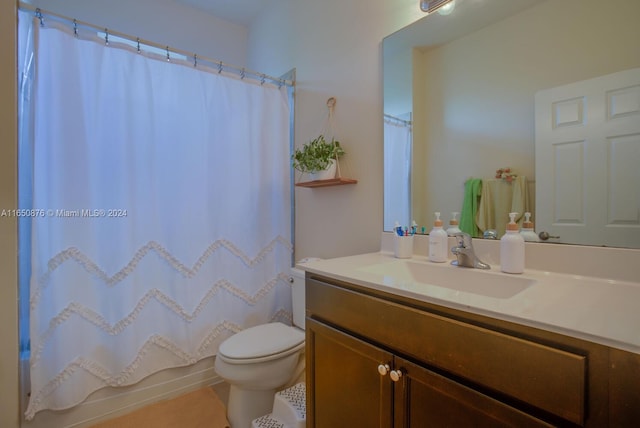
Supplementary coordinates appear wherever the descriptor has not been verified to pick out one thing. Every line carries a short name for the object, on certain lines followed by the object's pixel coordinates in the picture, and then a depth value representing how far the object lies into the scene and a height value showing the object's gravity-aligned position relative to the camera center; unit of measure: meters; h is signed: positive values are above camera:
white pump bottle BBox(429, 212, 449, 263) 1.19 -0.15
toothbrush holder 1.32 -0.17
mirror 0.93 +0.47
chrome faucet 1.08 -0.17
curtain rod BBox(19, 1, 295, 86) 1.38 +0.92
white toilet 1.40 -0.76
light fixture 1.24 +0.84
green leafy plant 1.71 +0.31
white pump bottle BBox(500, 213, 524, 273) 0.98 -0.14
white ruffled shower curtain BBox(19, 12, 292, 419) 1.42 -0.01
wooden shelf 1.65 +0.15
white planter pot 1.71 +0.21
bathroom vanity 0.53 -0.32
